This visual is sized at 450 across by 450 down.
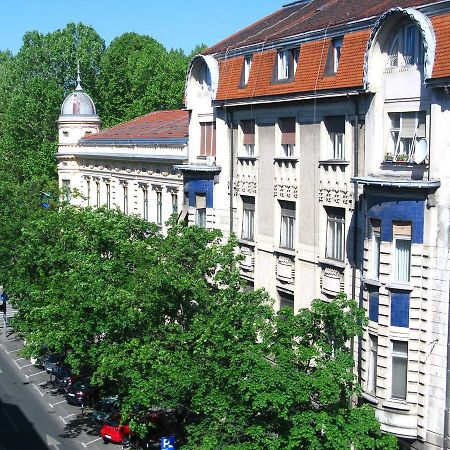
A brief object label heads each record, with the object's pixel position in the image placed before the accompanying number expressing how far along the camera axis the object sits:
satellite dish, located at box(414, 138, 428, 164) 24.67
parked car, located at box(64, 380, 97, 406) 40.41
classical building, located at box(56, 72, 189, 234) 46.94
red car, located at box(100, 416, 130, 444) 35.00
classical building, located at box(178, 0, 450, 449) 24.61
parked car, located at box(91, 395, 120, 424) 36.44
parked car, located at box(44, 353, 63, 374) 46.09
